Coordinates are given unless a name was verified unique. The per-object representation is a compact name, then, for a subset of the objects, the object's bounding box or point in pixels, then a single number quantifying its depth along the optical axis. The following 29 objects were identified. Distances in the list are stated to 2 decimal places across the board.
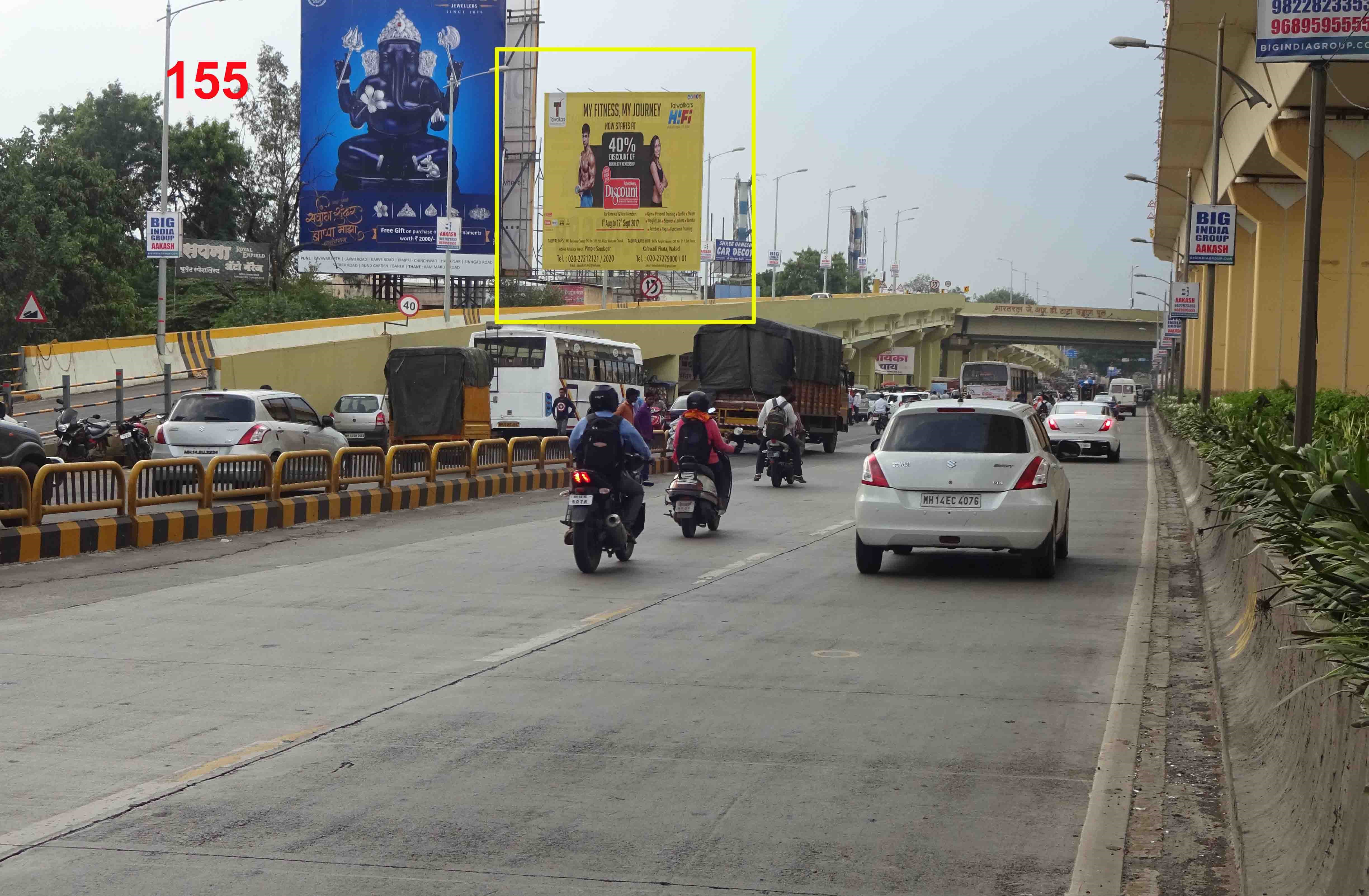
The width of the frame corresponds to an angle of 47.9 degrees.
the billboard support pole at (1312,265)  12.48
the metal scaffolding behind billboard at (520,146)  70.31
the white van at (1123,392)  100.94
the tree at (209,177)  72.44
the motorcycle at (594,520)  13.11
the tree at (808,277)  146.62
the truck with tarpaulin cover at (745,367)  36.59
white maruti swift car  12.84
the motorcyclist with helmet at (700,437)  16.56
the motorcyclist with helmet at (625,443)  13.47
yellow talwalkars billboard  47.03
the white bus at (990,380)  68.88
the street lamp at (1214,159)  29.38
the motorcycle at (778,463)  25.14
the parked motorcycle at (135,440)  26.39
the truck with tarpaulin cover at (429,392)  30.36
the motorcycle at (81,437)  25.00
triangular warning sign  30.33
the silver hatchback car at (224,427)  20.41
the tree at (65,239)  44.69
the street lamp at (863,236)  141.88
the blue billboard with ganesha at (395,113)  64.75
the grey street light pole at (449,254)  51.25
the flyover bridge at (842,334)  42.12
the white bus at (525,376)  37.44
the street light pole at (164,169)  37.41
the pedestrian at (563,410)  35.69
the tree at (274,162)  74.62
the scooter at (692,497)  16.39
